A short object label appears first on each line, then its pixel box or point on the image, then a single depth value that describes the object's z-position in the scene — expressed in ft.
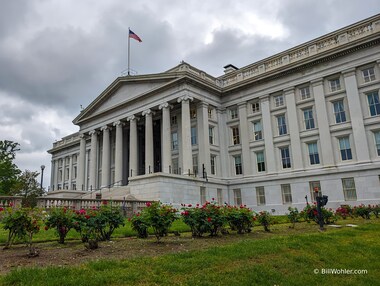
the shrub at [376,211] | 68.99
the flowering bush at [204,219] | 42.11
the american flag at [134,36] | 136.71
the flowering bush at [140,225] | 40.89
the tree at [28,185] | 183.01
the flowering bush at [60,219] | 37.47
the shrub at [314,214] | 58.86
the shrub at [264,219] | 51.06
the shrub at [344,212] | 71.87
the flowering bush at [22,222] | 32.45
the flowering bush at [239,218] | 45.03
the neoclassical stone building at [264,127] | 102.31
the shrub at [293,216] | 56.67
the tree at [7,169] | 165.86
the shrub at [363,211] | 69.62
